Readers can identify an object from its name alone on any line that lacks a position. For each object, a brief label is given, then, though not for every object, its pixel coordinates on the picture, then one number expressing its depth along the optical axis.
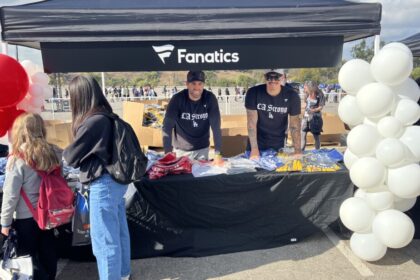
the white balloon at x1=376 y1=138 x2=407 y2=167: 2.79
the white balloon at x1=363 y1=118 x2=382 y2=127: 2.99
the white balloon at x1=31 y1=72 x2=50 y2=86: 3.21
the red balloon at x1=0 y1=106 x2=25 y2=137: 2.97
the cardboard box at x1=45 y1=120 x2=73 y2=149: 6.88
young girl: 2.52
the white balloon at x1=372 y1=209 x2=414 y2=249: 2.90
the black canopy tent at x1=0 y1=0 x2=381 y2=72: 3.01
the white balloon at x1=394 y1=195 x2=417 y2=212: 3.09
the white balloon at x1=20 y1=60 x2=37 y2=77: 3.23
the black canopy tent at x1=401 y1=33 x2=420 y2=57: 5.46
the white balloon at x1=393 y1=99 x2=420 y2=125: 2.87
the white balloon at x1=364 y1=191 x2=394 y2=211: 3.02
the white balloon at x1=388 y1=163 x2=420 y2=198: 2.81
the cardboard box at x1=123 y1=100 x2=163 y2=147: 7.64
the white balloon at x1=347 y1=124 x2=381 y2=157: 2.90
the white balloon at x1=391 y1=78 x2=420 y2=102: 3.02
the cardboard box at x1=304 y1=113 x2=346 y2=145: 8.20
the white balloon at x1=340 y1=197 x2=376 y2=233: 3.04
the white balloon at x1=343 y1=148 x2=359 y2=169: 3.18
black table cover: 3.29
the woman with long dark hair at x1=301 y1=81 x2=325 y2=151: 7.18
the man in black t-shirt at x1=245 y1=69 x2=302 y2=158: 3.77
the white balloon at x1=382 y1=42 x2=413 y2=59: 2.82
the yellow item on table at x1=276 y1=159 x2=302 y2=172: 3.41
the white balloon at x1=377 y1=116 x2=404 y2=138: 2.87
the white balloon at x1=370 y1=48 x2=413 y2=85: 2.75
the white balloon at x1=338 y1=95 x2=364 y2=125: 3.12
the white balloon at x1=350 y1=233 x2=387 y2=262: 3.08
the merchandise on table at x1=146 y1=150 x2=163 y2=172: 3.47
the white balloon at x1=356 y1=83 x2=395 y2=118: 2.80
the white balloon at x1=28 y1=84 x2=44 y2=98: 3.16
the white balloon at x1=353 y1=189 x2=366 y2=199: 3.18
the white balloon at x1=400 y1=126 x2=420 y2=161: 2.87
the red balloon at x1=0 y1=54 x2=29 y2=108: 2.81
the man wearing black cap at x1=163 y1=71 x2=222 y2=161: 3.70
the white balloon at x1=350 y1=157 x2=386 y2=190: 2.87
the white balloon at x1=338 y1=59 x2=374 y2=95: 2.97
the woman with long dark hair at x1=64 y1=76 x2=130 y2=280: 2.42
